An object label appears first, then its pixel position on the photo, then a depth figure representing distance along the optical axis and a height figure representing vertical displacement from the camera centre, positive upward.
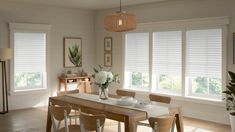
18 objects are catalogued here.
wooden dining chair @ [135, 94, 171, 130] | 4.80 -0.59
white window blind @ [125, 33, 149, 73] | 7.70 +0.26
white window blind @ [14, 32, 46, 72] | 7.53 +0.27
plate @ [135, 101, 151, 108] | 4.17 -0.59
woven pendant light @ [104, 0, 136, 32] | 4.57 +0.62
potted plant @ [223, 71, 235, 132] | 5.39 -0.74
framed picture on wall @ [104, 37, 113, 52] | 8.63 +0.53
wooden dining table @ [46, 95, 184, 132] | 3.72 -0.65
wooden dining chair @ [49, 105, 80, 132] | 3.97 -0.69
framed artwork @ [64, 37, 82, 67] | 8.45 +0.31
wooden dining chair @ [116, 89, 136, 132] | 5.39 -0.56
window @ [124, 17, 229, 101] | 6.31 +0.10
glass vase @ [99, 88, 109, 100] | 4.76 -0.50
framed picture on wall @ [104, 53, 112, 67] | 8.69 +0.10
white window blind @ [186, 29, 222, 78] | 6.27 +0.21
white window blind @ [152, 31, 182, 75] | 6.97 +0.24
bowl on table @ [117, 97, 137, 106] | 4.31 -0.57
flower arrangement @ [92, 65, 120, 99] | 4.54 -0.25
